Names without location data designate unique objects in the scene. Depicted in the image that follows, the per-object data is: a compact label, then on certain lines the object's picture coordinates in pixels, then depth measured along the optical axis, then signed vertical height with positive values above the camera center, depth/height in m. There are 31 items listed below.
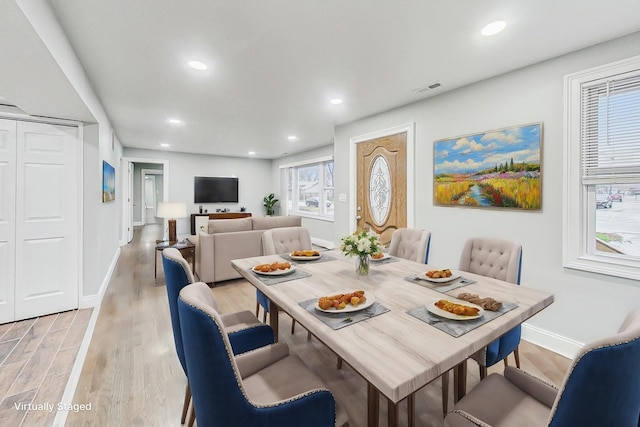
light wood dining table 0.86 -0.45
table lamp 4.36 -0.01
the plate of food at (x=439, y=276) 1.64 -0.38
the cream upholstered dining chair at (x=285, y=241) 2.62 -0.28
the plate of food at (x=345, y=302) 1.23 -0.41
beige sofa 3.89 -0.48
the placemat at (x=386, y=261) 2.13 -0.37
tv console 7.63 -0.15
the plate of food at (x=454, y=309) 1.14 -0.41
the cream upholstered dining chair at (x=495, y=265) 1.56 -0.37
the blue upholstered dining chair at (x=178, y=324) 1.44 -0.67
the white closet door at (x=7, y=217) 2.71 -0.06
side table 4.13 -0.54
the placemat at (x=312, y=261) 2.18 -0.37
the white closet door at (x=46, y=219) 2.81 -0.08
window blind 2.03 +0.62
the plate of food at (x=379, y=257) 2.19 -0.35
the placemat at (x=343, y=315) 1.13 -0.44
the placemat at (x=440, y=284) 1.56 -0.41
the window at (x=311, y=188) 6.82 +0.64
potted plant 8.70 +0.30
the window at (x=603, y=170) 2.05 +0.33
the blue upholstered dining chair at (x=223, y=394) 0.84 -0.56
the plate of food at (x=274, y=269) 1.80 -0.37
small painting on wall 3.48 +0.39
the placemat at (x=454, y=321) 1.08 -0.44
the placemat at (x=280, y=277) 1.69 -0.40
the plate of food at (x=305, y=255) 2.20 -0.34
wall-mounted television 7.83 +0.62
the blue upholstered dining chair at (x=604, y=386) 0.70 -0.44
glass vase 1.79 -0.33
